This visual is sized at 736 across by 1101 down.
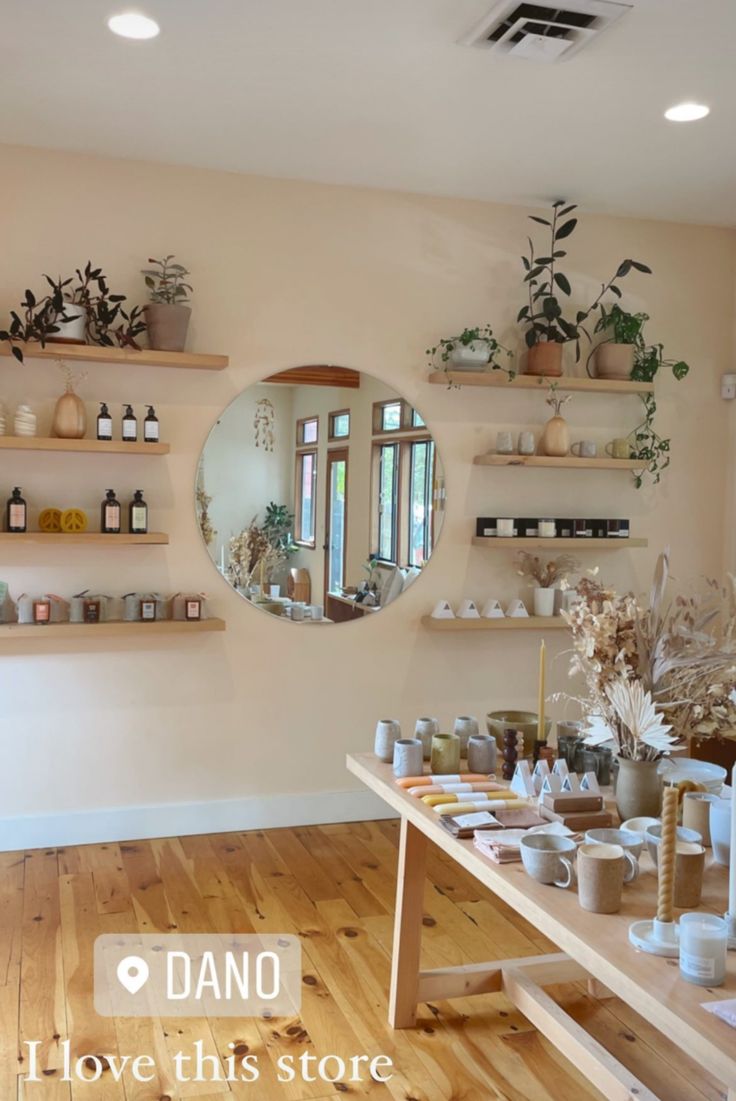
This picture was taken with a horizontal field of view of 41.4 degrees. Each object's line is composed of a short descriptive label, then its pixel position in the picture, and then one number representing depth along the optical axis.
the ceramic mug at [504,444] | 4.20
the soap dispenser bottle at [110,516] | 3.70
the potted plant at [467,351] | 4.10
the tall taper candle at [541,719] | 2.53
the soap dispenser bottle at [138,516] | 3.73
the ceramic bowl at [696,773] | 2.24
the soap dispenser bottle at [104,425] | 3.67
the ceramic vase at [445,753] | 2.43
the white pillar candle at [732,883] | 1.65
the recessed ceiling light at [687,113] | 3.17
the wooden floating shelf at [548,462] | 4.16
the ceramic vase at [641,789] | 2.10
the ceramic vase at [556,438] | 4.25
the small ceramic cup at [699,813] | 2.04
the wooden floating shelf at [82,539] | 3.55
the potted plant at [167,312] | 3.71
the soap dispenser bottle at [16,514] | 3.58
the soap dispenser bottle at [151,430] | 3.73
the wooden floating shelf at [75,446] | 3.53
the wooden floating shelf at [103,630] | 3.60
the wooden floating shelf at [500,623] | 4.16
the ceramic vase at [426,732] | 2.56
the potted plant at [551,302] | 4.17
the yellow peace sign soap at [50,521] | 3.62
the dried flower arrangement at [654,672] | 2.02
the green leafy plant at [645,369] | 4.32
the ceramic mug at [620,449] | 4.39
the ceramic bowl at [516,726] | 2.54
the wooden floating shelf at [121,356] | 3.57
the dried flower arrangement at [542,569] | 4.34
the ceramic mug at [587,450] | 4.30
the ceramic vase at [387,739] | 2.55
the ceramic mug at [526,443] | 4.21
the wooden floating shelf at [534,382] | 4.11
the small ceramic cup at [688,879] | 1.75
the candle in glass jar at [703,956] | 1.49
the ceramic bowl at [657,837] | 1.90
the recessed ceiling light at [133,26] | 2.65
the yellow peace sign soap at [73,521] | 3.63
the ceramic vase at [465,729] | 2.60
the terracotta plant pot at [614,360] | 4.30
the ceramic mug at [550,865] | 1.82
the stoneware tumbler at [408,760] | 2.40
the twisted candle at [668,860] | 1.60
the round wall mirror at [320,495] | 3.98
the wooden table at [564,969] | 1.43
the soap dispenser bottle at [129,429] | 3.70
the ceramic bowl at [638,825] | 2.02
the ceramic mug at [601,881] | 1.70
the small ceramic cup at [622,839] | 1.90
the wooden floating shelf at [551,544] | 4.18
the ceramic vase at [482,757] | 2.47
